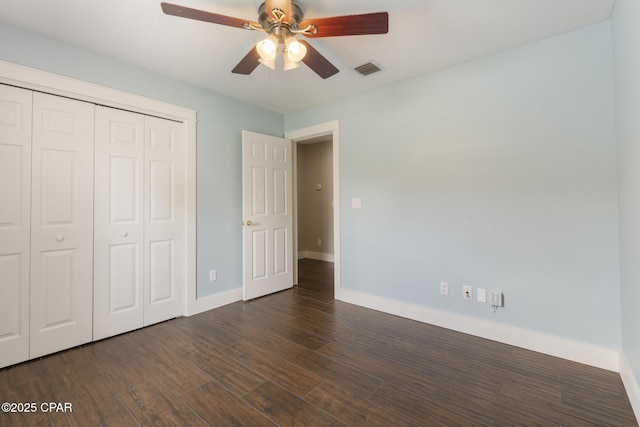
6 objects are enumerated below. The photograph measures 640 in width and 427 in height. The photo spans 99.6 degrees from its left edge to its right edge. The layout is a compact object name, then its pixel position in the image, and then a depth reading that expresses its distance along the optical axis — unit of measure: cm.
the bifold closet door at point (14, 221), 196
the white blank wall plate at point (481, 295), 237
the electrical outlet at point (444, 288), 258
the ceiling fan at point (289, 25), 150
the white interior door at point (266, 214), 335
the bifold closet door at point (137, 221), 239
